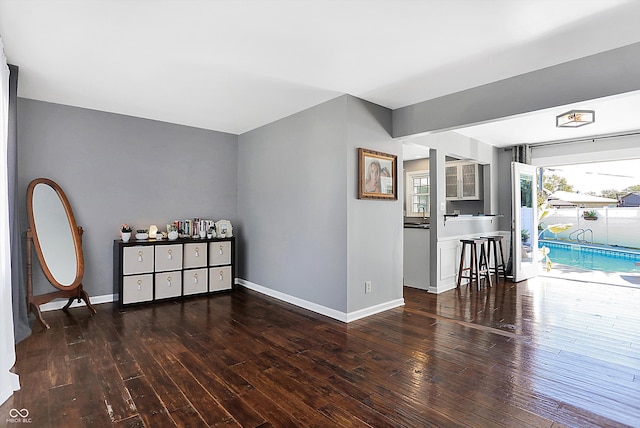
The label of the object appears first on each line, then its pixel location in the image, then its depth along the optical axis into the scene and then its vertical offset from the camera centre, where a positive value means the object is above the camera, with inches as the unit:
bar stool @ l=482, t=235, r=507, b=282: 236.5 -26.3
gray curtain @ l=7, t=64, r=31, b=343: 123.7 -5.9
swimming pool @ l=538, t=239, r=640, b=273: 314.1 -41.1
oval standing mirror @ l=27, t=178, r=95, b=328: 152.4 -9.2
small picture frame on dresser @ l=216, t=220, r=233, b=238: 208.7 -6.8
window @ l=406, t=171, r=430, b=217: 298.4 +21.5
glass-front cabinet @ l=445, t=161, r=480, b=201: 266.1 +29.2
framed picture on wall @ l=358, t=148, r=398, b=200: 154.0 +20.1
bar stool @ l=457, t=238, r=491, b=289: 212.2 -30.5
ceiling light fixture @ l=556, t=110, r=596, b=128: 153.7 +45.5
